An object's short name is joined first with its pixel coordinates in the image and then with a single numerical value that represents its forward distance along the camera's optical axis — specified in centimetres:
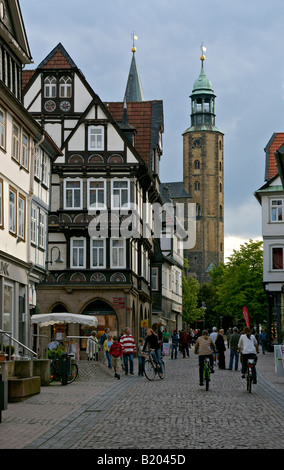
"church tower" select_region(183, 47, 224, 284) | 16688
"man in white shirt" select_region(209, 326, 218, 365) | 3677
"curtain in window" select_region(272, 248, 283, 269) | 5822
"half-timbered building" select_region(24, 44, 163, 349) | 5016
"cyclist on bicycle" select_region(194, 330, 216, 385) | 2467
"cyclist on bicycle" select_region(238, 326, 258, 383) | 2431
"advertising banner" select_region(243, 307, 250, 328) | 3550
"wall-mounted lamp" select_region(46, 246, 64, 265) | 5046
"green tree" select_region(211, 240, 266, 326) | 7500
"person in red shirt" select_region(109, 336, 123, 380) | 3024
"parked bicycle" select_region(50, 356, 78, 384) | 2639
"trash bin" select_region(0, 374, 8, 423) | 1481
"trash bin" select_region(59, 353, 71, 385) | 2614
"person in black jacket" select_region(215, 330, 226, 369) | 3494
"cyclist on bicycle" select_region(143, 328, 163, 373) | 2966
